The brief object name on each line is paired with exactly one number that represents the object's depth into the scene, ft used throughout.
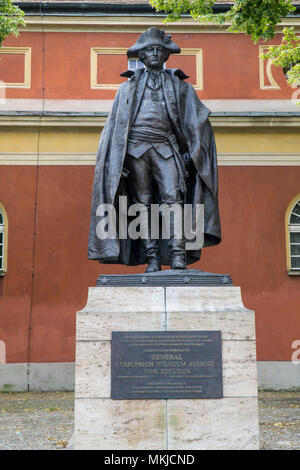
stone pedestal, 13.80
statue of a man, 16.92
